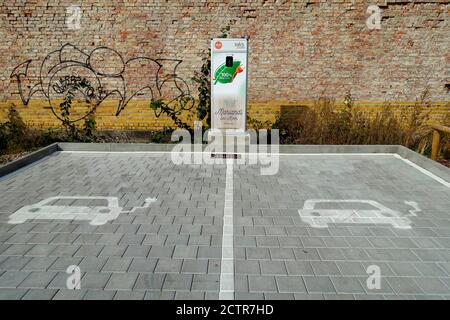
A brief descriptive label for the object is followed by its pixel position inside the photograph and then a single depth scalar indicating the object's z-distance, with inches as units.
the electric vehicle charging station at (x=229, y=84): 290.0
